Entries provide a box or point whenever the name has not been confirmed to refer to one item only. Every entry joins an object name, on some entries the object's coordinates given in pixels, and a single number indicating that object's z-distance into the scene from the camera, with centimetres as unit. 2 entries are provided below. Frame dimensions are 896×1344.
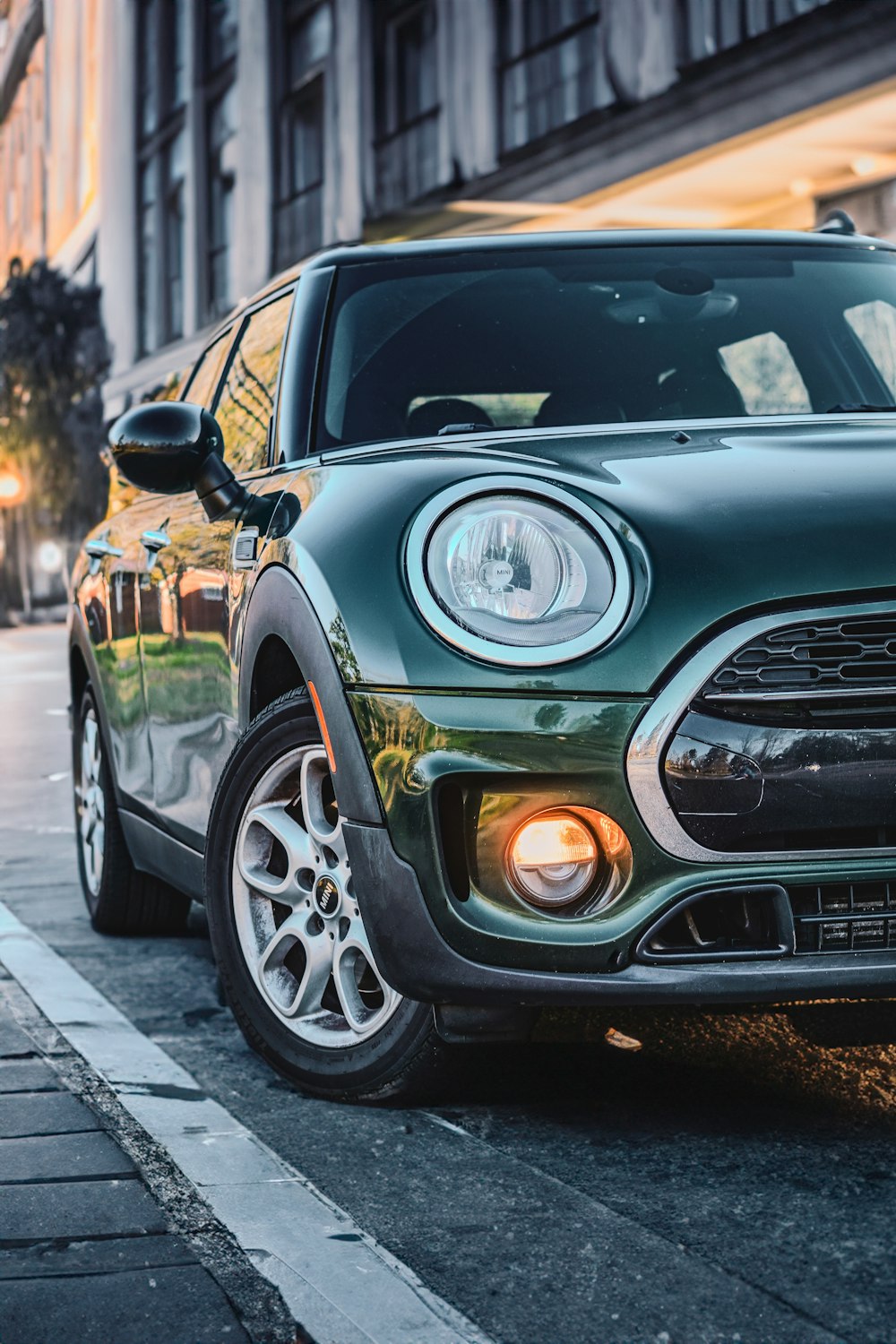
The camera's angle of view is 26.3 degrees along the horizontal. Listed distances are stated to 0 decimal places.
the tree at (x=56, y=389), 3862
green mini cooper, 281
